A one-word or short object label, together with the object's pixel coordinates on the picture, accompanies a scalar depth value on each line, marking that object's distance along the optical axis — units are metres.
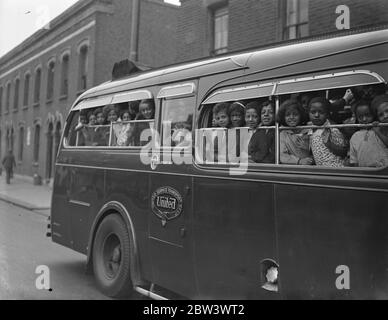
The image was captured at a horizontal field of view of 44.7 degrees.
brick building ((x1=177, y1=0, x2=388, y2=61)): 8.73
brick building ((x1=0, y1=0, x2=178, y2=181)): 20.81
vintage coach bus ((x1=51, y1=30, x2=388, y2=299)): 3.20
